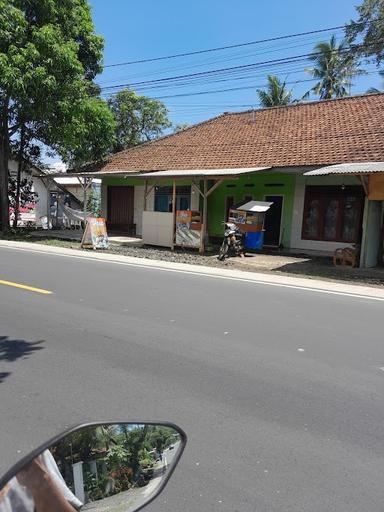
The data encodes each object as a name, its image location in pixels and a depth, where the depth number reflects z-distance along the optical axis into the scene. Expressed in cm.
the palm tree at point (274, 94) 3747
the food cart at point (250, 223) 1769
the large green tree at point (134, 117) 3791
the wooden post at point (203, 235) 1717
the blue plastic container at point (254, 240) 1794
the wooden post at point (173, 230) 1798
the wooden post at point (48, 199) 2559
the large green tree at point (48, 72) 1830
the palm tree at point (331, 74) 3538
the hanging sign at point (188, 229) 1753
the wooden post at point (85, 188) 2175
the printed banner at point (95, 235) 1761
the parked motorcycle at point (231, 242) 1562
